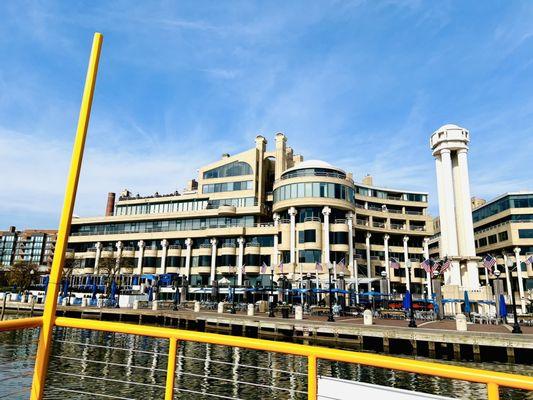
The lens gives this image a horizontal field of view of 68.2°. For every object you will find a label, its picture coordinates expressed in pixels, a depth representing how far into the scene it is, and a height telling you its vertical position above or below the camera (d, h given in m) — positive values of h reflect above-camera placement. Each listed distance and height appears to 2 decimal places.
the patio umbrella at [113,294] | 50.22 -1.26
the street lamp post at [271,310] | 36.50 -1.96
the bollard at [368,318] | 29.44 -1.94
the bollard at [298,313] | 32.94 -1.93
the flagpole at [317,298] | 52.48 -1.04
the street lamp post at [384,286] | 35.94 +0.53
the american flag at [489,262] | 34.53 +2.87
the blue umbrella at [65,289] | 55.41 -0.91
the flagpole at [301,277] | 48.63 +1.50
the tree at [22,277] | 76.81 +0.85
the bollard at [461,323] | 25.73 -1.83
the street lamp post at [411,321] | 27.57 -1.96
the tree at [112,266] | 65.25 +3.06
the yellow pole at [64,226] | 3.67 +0.56
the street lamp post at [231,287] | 39.48 +0.00
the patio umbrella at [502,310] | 32.50 -1.16
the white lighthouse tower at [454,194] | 47.96 +12.35
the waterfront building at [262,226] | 58.19 +10.55
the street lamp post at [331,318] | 31.36 -2.15
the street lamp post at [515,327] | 24.31 -1.87
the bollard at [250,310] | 37.52 -2.05
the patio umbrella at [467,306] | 36.53 -1.04
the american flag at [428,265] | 35.59 +2.52
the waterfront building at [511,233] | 66.56 +11.29
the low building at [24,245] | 150.38 +13.77
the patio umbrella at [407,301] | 33.13 -0.78
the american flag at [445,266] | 38.36 +2.65
